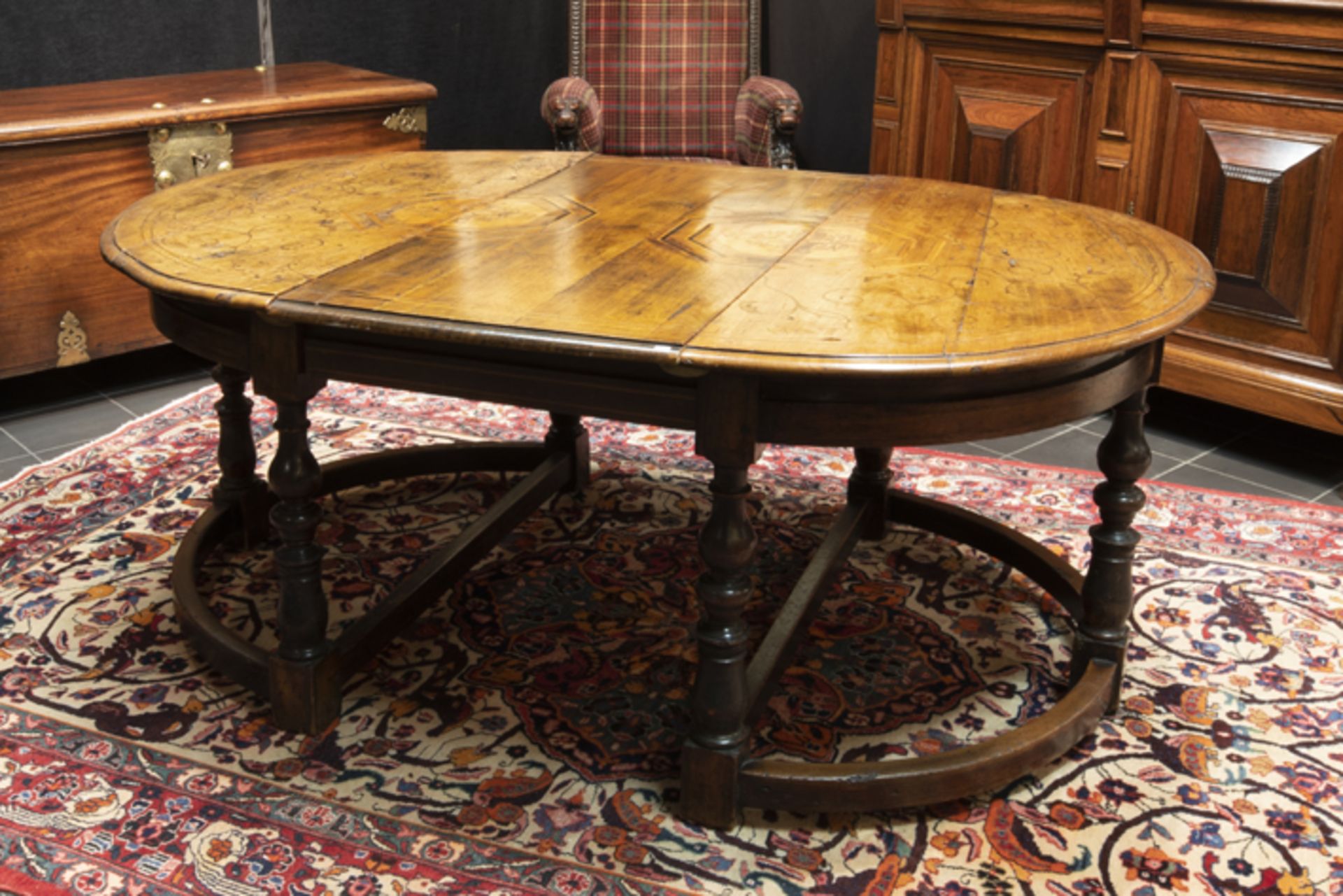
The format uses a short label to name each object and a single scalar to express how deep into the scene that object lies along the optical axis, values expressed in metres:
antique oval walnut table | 1.88
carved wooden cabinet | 3.31
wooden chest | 3.51
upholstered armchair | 4.55
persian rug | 2.00
